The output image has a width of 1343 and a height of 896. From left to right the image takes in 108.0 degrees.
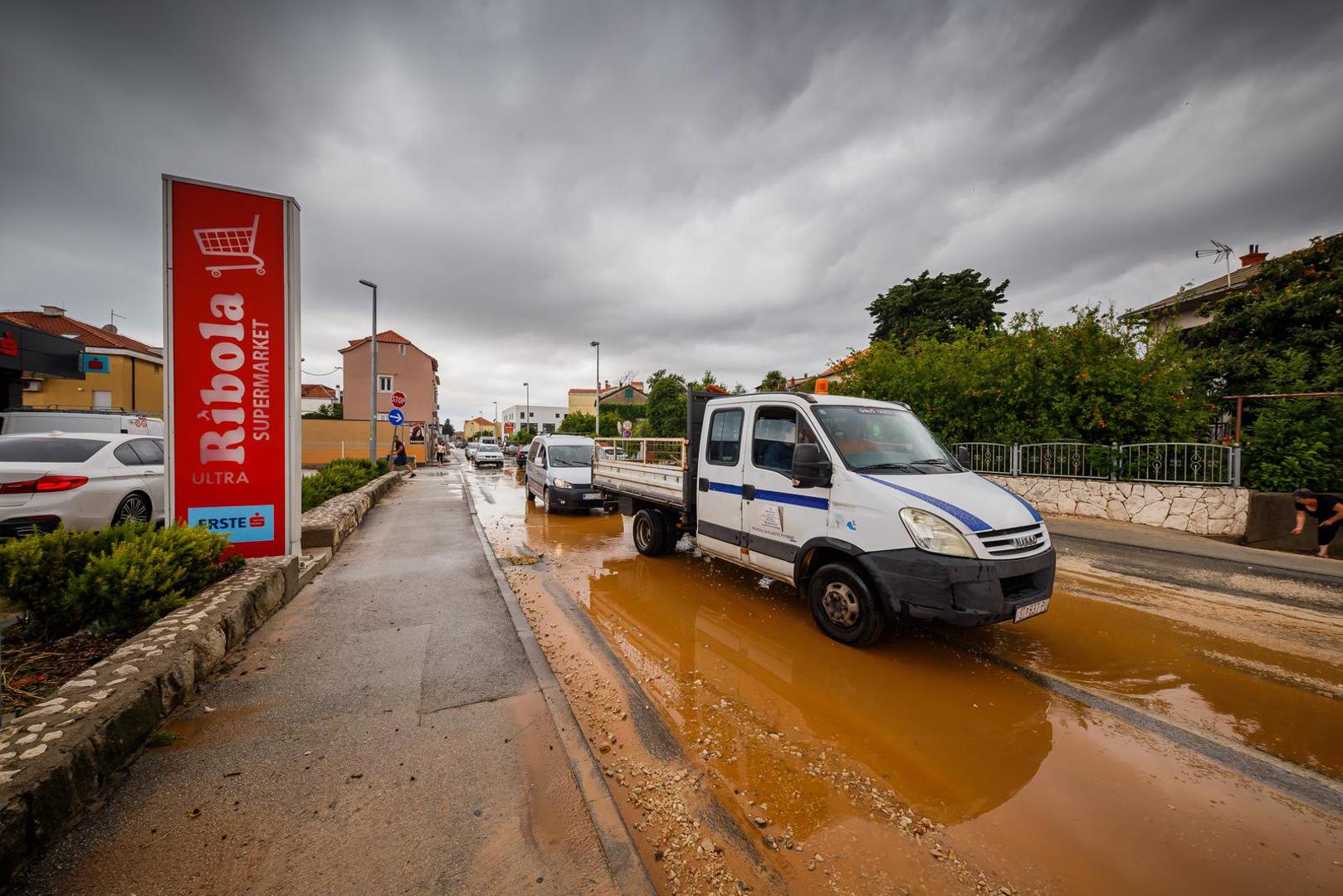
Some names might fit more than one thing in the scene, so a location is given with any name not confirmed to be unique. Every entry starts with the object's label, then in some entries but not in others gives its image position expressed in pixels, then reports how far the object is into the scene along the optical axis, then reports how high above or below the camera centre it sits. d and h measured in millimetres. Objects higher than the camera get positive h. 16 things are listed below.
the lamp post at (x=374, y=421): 17484 +649
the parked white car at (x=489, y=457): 26719 -930
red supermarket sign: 4949 +783
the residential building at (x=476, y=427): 121312 +3324
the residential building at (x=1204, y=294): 17516 +5808
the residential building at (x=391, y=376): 38844 +5234
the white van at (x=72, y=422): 8375 +231
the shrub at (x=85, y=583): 3496 -1079
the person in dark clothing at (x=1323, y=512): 7219 -925
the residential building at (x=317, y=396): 66000 +6048
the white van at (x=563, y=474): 10539 -755
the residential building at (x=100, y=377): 22969 +2970
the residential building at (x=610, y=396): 66438 +6837
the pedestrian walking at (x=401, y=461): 22891 -1042
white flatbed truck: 3557 -611
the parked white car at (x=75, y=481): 5488 -568
